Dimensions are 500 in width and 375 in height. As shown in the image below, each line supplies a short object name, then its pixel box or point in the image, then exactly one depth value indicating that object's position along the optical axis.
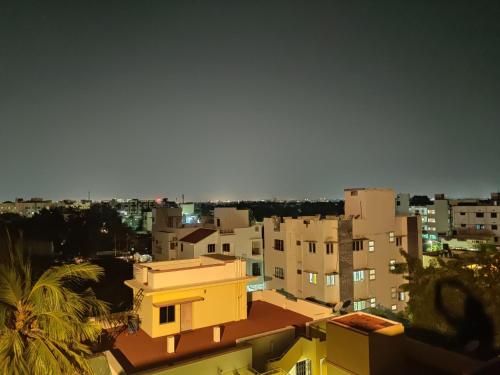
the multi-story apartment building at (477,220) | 53.53
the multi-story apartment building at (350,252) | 26.72
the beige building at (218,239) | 32.12
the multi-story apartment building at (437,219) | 65.62
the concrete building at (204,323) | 10.66
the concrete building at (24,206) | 146.38
